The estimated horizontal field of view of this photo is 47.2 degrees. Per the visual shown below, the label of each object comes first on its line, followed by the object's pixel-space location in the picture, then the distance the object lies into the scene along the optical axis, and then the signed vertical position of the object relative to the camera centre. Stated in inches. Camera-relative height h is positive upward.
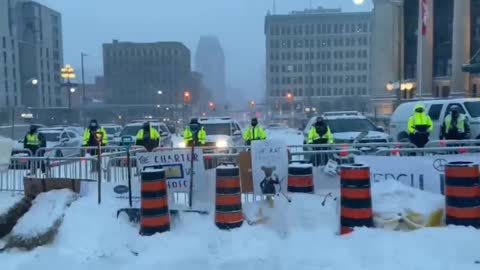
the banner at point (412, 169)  349.7 -38.8
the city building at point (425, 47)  1611.7 +217.3
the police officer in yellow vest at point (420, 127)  570.9 -19.6
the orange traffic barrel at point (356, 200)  296.8 -49.1
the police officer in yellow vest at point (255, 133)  598.4 -25.0
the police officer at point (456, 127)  560.4 -19.4
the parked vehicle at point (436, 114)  662.5 -7.5
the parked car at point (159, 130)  864.9 -32.5
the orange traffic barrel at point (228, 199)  311.9 -50.9
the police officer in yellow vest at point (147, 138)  567.2 -27.6
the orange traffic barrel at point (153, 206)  306.2 -52.9
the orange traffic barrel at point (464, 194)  289.7 -45.5
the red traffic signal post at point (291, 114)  4342.5 -40.4
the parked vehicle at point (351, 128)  642.8 -24.0
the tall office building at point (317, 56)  5585.6 +562.9
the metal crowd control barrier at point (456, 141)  395.2 -24.4
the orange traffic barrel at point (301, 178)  338.3 -42.5
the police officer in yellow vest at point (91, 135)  628.2 -26.8
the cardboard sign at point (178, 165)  354.9 -35.1
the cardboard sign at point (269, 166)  350.6 -36.0
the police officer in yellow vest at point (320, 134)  527.8 -23.6
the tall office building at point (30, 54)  3843.5 +453.1
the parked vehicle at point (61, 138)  858.5 -42.8
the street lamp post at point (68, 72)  1667.7 +121.4
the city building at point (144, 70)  4650.6 +356.4
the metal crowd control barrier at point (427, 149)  358.6 -27.0
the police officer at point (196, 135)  602.9 -27.7
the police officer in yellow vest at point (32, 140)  623.2 -31.9
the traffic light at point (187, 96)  1517.8 +40.0
